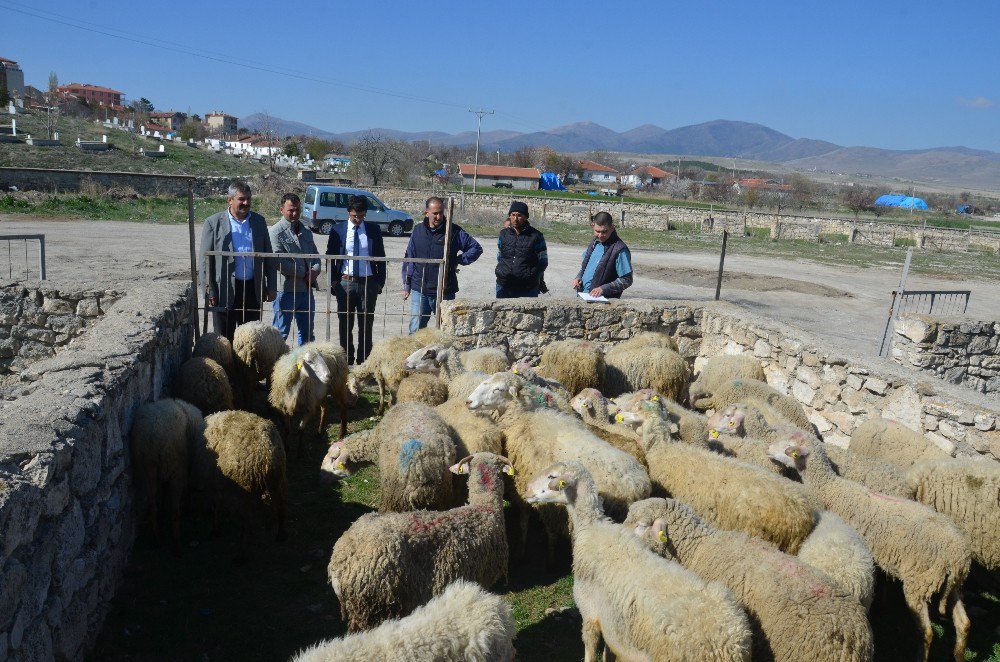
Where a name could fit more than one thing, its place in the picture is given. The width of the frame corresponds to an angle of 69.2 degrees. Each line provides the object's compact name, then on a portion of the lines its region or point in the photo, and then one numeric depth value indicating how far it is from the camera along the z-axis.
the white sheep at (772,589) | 3.58
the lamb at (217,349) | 7.26
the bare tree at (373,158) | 55.97
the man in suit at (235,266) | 8.18
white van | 28.20
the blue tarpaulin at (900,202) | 77.44
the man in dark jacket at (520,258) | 8.92
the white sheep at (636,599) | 3.42
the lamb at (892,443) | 5.96
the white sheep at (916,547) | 4.40
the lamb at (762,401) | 6.70
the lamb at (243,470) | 5.07
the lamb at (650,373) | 7.66
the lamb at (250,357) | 7.42
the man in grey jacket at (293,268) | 8.59
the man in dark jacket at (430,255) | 9.14
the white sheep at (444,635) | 2.97
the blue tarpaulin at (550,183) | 90.56
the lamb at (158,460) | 4.96
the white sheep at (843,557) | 4.07
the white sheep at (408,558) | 3.88
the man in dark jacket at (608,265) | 8.90
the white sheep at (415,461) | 5.00
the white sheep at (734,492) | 4.58
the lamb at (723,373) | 7.86
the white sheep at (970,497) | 4.93
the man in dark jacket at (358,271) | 8.88
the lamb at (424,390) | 6.77
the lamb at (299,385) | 6.88
